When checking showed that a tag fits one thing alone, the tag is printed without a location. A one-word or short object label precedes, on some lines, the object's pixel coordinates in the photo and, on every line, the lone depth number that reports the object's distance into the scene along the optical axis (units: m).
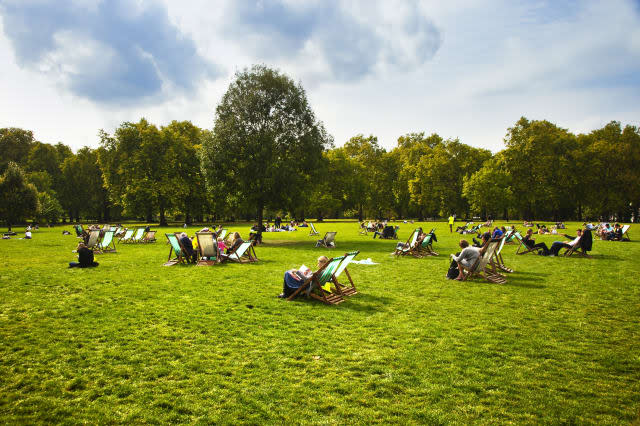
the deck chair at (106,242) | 17.14
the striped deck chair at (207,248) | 13.52
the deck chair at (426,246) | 16.58
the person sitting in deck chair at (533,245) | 16.06
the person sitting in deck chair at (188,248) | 13.70
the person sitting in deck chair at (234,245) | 14.11
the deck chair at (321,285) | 7.98
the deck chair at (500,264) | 11.59
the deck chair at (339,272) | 8.30
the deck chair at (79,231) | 24.94
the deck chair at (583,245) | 15.26
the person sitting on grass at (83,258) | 12.33
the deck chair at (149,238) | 22.58
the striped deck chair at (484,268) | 10.38
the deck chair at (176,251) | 13.49
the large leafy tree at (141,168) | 47.69
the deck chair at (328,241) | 20.97
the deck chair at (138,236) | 22.53
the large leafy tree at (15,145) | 57.06
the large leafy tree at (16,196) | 37.72
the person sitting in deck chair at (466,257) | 10.46
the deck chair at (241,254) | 14.14
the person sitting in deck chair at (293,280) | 8.29
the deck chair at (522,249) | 16.53
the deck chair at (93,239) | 16.53
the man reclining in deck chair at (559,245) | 15.41
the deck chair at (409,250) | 16.20
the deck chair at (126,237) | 22.48
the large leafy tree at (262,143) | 23.89
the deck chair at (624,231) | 22.52
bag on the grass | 10.71
